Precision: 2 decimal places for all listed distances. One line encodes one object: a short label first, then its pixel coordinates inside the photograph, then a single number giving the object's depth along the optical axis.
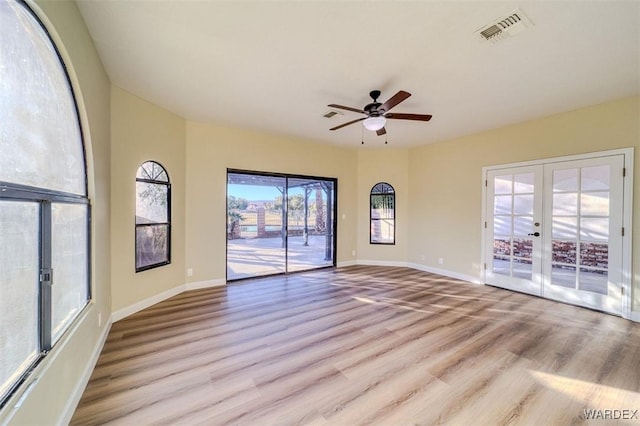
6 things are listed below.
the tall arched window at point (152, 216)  3.63
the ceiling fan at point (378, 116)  3.08
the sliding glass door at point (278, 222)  5.41
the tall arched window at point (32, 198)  1.23
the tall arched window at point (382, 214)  6.44
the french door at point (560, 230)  3.51
